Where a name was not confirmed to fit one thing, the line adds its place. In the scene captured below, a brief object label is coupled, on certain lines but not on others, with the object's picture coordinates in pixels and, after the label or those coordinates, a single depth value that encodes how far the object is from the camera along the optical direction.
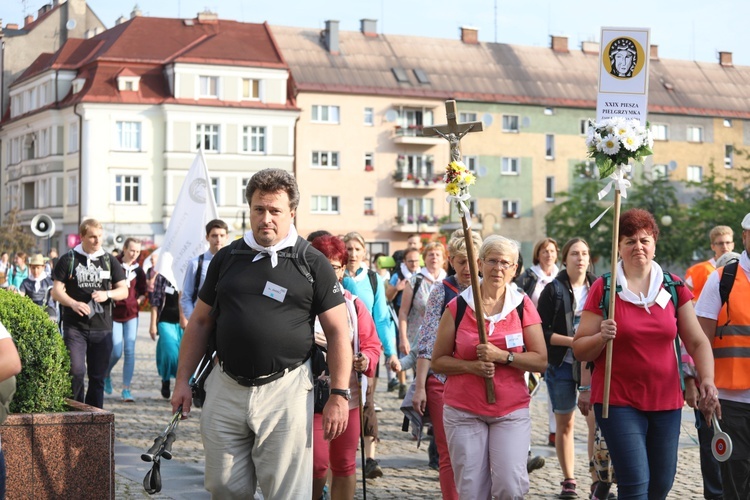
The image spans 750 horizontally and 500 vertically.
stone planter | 7.57
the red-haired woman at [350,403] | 7.54
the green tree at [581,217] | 64.06
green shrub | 7.78
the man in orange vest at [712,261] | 11.89
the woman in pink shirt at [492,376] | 6.97
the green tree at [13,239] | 59.06
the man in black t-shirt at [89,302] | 11.95
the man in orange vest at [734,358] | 7.36
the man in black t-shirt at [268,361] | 6.05
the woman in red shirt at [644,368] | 6.80
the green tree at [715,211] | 57.09
